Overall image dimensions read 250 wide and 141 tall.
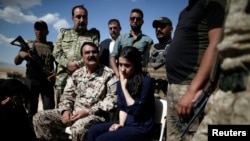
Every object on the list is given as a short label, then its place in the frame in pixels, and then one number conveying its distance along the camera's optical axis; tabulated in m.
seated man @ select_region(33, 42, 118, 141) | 3.50
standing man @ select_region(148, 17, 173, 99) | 3.99
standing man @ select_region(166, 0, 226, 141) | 1.73
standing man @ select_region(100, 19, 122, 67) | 5.28
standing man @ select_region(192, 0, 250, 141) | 0.94
